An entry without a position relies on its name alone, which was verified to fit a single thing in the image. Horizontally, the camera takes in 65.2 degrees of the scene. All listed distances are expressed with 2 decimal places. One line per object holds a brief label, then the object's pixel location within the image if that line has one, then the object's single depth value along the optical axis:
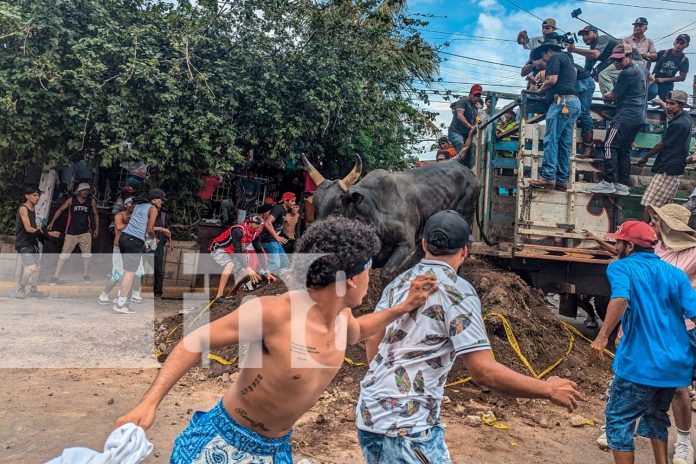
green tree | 8.89
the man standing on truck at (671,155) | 7.07
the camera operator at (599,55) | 8.73
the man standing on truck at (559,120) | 6.97
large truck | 6.96
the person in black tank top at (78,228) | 9.59
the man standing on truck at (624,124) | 7.22
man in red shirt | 7.97
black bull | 6.15
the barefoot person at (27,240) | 8.80
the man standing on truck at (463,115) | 9.35
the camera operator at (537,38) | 8.66
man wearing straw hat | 3.99
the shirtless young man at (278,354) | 2.06
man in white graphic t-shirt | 2.21
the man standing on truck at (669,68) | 9.17
